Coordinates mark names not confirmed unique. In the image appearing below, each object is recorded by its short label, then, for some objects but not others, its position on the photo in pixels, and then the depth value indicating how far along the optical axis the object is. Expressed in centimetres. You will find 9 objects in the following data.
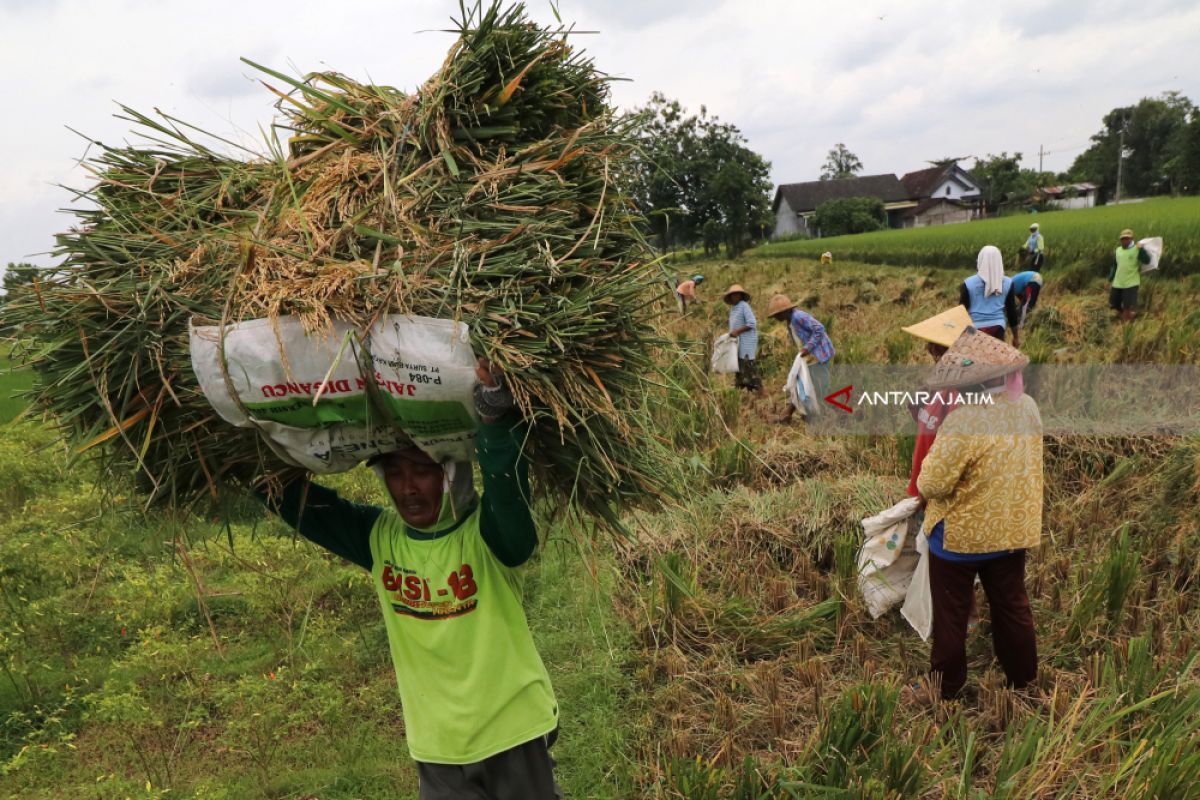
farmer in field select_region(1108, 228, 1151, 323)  903
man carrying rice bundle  187
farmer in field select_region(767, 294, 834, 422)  654
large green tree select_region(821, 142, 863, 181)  9323
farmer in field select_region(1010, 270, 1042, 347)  769
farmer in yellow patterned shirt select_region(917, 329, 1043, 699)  288
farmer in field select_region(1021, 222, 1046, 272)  1238
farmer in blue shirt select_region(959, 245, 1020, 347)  633
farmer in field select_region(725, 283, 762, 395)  733
